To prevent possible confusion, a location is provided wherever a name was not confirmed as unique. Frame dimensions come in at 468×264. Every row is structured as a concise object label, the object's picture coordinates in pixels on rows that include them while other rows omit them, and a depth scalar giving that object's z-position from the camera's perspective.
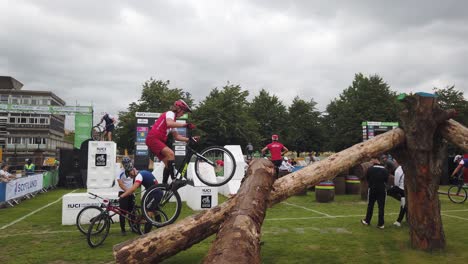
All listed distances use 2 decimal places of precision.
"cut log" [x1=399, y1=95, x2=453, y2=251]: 7.35
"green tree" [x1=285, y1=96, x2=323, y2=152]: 57.22
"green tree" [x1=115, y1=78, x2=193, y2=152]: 42.59
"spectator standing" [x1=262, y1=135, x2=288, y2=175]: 11.10
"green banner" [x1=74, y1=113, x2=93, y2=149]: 26.47
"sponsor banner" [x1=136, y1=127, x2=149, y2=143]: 21.63
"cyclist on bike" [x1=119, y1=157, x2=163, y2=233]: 8.10
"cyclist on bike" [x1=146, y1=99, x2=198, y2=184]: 6.15
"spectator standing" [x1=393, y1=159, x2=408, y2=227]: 10.07
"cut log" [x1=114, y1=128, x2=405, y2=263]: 5.45
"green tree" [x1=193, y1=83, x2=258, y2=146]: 44.62
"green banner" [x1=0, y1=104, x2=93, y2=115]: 30.77
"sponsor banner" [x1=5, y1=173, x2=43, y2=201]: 14.64
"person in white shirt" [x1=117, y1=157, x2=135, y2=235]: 9.01
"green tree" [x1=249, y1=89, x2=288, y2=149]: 56.44
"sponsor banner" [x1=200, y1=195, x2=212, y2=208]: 13.11
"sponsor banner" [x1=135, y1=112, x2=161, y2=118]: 21.59
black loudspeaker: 22.89
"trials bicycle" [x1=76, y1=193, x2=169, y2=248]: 8.35
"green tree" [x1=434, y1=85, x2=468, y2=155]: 40.94
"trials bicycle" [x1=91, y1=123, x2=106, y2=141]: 15.41
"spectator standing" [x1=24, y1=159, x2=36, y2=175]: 20.09
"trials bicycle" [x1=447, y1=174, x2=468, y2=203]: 14.99
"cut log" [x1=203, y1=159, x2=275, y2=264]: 3.12
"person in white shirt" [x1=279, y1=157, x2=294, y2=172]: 18.21
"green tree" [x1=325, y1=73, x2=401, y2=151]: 47.88
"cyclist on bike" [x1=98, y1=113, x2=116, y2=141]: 15.27
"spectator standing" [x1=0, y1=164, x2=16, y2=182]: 14.44
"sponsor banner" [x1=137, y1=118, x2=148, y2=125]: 21.64
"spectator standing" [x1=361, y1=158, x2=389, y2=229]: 9.85
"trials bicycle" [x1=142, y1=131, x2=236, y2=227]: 6.30
